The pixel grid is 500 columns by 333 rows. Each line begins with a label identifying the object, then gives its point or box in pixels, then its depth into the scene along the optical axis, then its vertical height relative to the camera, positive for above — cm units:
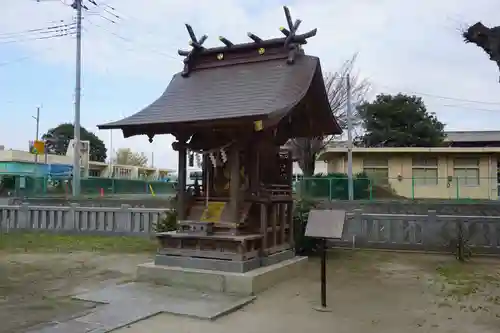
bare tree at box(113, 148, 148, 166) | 7450 +466
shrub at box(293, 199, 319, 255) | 1137 -106
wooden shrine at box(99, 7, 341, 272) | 820 +98
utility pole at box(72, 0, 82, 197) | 2548 +408
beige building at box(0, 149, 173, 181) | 4603 +242
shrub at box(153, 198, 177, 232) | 1152 -85
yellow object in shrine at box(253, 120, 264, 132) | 753 +98
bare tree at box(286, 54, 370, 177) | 2986 +434
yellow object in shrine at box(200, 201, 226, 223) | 882 -46
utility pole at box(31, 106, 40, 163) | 5594 +757
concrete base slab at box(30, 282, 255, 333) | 574 -167
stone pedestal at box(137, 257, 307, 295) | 766 -153
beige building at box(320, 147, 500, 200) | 2933 +123
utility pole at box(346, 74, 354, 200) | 2616 +279
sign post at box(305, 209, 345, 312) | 672 -57
